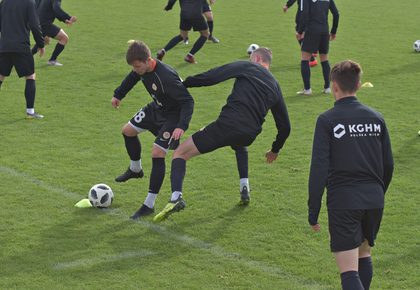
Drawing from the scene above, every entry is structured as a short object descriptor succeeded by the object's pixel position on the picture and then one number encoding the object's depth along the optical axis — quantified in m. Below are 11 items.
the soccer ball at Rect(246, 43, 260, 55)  18.92
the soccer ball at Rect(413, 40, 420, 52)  19.80
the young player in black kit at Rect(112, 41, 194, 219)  8.50
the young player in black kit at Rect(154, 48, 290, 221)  8.20
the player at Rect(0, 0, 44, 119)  12.92
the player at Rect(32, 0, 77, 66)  16.72
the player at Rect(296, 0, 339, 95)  15.02
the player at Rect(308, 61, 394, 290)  5.73
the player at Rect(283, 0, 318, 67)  17.88
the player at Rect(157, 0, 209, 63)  18.00
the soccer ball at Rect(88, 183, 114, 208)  9.01
